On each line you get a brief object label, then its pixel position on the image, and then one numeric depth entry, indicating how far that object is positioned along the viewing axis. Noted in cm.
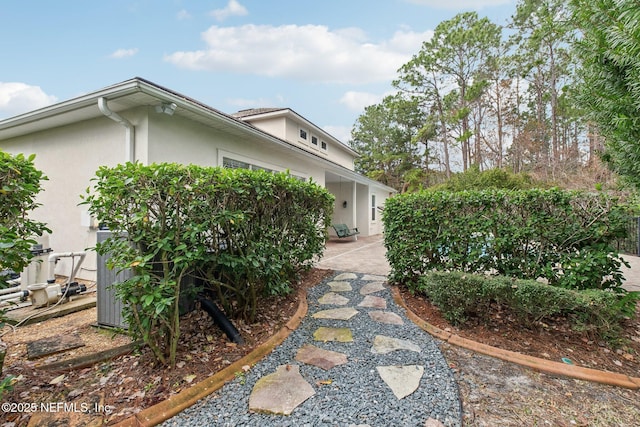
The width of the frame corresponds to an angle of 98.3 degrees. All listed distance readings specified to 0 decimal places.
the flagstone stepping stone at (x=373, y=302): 371
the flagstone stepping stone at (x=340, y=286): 439
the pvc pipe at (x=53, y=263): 371
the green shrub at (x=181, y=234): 208
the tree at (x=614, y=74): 231
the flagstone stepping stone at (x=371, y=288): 427
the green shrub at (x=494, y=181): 1170
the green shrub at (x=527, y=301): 256
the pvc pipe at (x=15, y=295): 345
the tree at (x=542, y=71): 1391
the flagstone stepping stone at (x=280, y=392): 191
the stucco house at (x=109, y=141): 436
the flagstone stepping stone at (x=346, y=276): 501
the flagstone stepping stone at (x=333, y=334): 290
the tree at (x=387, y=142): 2439
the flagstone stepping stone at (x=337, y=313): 343
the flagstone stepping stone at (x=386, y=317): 326
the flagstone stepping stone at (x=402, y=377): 209
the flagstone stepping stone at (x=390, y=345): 267
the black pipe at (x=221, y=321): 273
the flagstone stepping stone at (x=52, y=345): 240
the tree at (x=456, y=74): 1678
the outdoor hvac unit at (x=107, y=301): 278
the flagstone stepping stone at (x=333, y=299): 389
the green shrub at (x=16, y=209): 172
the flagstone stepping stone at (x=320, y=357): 245
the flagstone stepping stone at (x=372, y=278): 482
